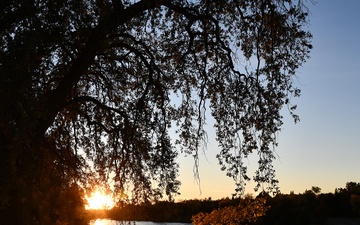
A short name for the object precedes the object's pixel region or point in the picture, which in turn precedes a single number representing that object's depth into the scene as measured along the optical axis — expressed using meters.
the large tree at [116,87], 8.70
